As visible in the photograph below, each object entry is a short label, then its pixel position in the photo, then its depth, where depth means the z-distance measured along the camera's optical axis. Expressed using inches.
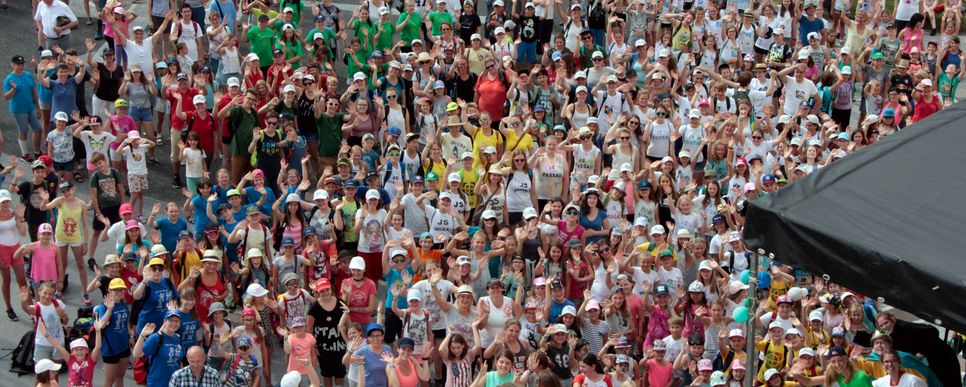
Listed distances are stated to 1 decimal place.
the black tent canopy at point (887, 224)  679.7
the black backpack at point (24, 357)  1171.3
